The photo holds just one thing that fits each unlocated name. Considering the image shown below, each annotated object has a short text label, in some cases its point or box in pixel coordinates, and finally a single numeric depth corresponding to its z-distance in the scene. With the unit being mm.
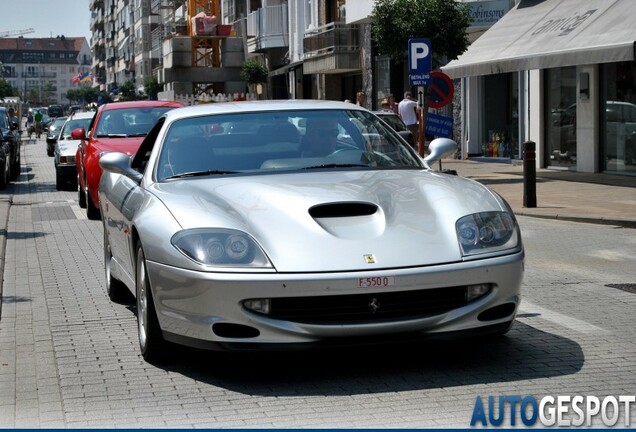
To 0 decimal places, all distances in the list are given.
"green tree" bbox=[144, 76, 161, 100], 94625
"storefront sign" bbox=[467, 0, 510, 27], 29100
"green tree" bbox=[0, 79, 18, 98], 142750
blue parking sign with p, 22516
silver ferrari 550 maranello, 6051
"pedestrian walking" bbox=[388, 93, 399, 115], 31455
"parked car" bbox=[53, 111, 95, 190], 24906
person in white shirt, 28828
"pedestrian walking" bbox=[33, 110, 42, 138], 83075
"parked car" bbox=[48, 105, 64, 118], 134625
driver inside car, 7531
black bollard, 17406
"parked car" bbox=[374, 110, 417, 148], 20877
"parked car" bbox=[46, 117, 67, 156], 38988
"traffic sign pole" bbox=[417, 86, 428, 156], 22281
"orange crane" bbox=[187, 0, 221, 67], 72312
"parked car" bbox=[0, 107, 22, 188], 26825
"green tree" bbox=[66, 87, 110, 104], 178050
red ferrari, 16688
